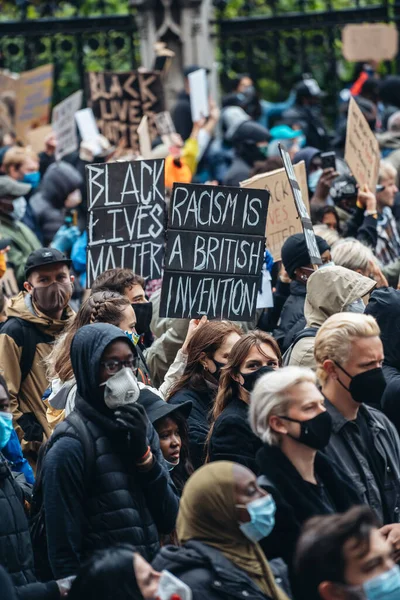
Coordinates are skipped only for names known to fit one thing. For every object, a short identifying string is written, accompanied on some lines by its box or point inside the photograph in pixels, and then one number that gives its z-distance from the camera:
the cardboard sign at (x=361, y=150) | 14.76
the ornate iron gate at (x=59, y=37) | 23.83
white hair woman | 7.73
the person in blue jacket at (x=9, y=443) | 8.27
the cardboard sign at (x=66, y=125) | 20.21
